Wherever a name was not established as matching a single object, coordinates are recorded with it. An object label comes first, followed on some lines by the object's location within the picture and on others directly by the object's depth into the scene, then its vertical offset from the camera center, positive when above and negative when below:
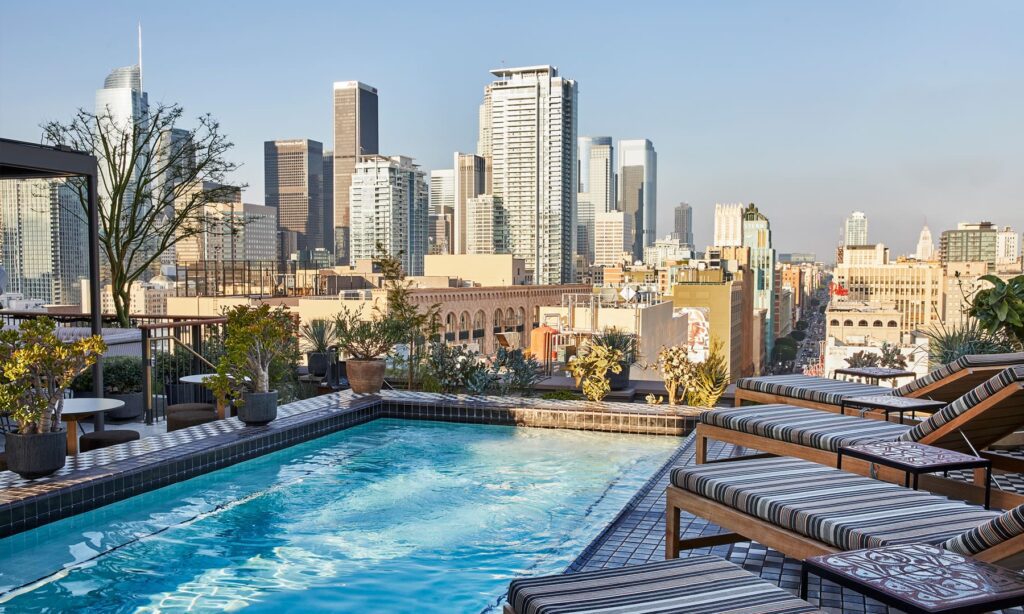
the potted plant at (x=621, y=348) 8.30 -0.70
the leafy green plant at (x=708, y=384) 7.33 -0.93
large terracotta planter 7.84 -0.90
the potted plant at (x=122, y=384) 7.02 -0.90
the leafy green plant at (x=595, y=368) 7.26 -0.79
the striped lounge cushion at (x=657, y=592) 1.65 -0.67
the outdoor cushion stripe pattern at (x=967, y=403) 2.91 -0.47
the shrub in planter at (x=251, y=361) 5.91 -0.58
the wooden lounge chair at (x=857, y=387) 3.89 -0.61
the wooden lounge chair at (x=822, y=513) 1.88 -0.65
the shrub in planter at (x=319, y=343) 8.88 -0.67
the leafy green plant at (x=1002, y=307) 6.24 -0.20
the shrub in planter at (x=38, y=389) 4.21 -0.56
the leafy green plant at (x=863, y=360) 7.82 -0.77
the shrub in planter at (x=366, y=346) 7.86 -0.63
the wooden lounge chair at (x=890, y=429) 3.03 -0.63
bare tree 10.51 +1.55
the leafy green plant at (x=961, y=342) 6.93 -0.54
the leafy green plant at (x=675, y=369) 7.37 -0.80
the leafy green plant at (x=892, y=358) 7.93 -0.76
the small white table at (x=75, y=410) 4.80 -0.75
